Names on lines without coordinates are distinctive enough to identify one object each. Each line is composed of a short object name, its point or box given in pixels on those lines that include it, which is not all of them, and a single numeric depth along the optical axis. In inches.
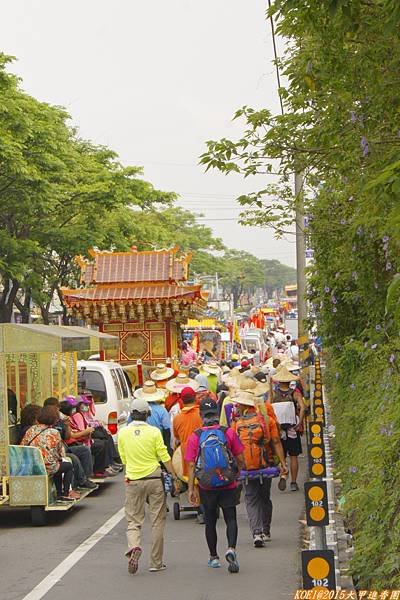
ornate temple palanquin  1315.2
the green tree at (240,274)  5248.0
